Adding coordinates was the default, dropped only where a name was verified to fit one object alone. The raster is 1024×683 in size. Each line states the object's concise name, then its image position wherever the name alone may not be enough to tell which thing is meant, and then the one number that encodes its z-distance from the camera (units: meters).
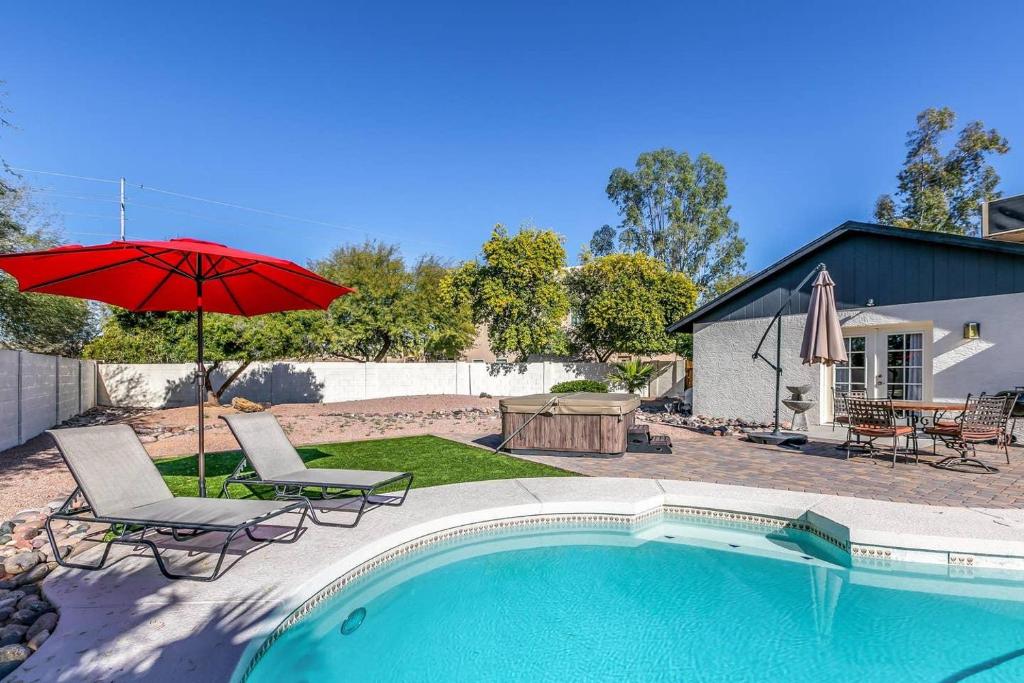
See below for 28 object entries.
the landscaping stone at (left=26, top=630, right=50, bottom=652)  2.83
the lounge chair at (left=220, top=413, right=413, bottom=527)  5.02
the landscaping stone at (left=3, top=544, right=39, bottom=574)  3.90
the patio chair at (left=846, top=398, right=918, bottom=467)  7.93
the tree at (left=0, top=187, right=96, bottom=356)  11.25
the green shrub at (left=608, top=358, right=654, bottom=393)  21.77
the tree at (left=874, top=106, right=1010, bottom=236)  27.22
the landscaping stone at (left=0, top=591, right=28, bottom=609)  3.35
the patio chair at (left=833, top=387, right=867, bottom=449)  12.53
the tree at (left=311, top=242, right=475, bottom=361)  20.64
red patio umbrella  4.17
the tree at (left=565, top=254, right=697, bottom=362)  23.83
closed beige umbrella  9.52
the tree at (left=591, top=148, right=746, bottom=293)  36.59
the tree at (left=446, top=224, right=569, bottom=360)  21.89
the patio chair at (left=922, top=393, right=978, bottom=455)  7.86
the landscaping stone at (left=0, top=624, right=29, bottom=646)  2.91
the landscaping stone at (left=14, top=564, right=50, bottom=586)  3.74
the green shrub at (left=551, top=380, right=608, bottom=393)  17.56
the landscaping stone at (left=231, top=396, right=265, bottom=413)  16.56
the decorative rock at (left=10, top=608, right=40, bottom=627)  3.15
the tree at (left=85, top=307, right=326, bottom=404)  16.02
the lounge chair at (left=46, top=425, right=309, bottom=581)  3.64
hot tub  8.82
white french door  11.26
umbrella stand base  10.06
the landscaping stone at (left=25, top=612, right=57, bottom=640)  2.99
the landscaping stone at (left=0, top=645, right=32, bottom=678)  2.64
